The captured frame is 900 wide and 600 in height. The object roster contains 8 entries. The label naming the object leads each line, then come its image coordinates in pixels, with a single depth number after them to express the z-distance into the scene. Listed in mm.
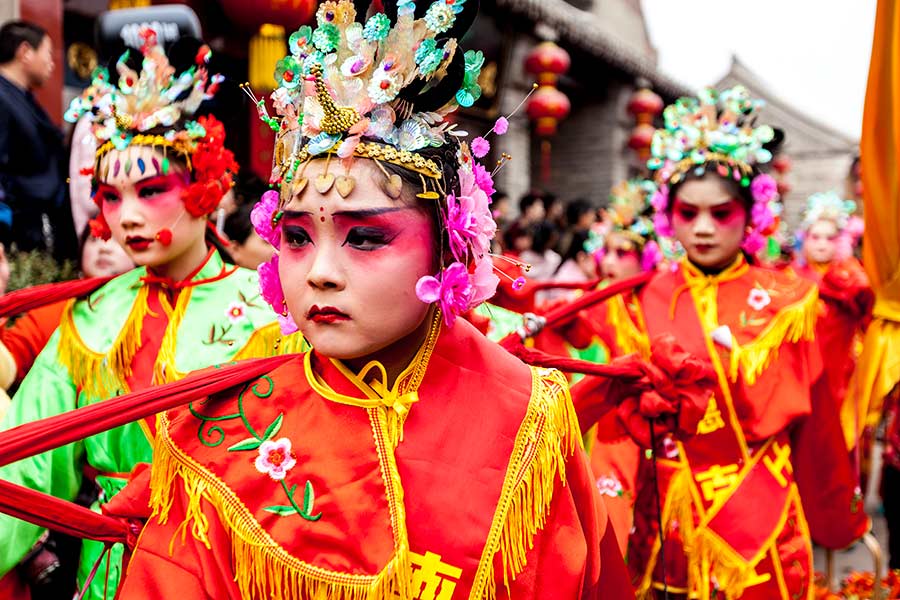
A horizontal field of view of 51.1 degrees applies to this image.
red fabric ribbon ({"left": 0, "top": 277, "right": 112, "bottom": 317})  2990
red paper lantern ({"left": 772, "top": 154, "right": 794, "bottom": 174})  16739
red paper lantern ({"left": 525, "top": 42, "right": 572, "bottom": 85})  10273
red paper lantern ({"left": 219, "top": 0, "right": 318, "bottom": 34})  6426
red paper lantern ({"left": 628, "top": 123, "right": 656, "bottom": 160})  13648
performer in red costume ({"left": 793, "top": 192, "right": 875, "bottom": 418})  4023
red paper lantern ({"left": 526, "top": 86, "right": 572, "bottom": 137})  10125
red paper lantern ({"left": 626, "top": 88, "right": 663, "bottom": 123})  13719
